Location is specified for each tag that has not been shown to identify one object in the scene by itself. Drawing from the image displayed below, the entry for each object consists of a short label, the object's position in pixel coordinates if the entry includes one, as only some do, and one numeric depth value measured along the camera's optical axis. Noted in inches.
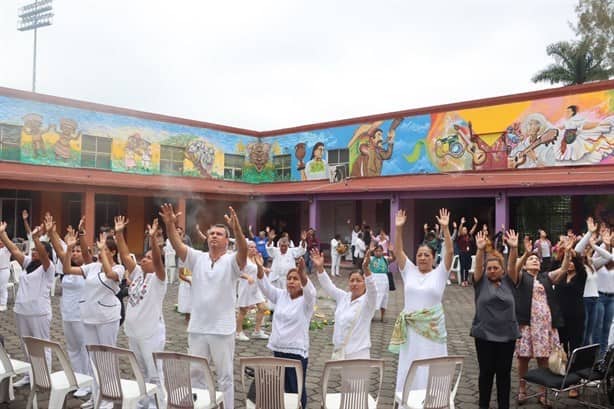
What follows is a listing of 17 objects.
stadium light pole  1795.0
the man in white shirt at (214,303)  178.9
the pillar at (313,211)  892.0
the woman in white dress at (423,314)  191.9
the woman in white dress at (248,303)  351.3
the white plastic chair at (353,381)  154.2
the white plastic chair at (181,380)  159.3
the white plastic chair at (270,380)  156.3
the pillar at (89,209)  773.3
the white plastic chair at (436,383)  160.7
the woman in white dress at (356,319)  197.8
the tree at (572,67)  1168.2
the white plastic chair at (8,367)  193.3
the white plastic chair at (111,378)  168.6
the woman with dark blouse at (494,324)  199.3
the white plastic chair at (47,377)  177.0
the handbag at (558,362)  215.0
